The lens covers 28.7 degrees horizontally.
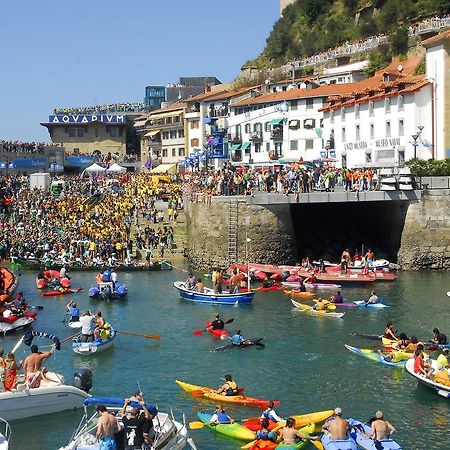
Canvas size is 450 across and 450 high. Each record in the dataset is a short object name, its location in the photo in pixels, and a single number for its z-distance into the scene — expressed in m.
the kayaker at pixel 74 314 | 38.25
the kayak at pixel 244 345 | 34.16
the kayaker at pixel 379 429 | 22.73
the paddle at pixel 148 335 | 36.03
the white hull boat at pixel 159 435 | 21.64
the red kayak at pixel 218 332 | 36.03
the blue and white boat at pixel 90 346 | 33.19
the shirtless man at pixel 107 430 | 21.25
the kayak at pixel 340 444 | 22.39
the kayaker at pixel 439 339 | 33.19
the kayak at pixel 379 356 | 31.38
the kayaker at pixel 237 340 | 34.16
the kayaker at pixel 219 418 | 24.77
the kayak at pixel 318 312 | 40.06
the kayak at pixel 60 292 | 47.28
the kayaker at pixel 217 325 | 36.62
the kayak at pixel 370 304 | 41.94
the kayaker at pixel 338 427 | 22.77
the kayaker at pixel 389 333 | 34.19
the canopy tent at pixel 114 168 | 83.94
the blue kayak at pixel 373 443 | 22.44
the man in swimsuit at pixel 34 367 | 25.86
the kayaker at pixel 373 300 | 42.09
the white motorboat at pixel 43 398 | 25.30
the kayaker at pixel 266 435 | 23.22
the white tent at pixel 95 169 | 82.97
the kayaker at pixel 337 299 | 42.66
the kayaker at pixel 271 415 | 24.39
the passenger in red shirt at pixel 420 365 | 27.97
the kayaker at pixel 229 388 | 27.36
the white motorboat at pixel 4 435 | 21.83
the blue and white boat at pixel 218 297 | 43.47
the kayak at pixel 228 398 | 26.91
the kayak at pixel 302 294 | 45.59
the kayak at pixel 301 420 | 24.55
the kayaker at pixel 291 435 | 23.03
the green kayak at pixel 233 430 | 23.98
